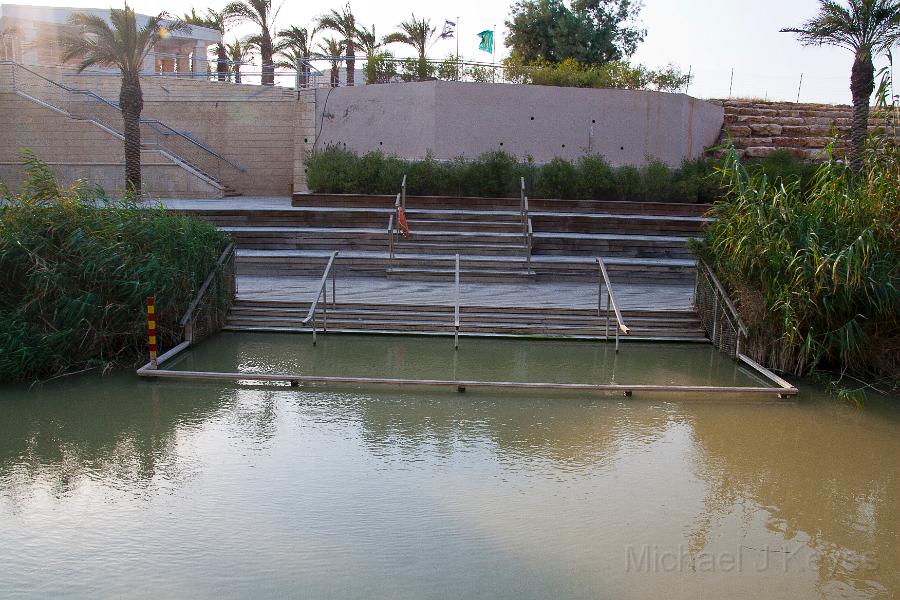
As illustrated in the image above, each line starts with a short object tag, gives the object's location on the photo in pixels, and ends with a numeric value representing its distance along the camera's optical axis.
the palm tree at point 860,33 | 16.00
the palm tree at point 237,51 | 32.08
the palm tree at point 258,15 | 28.17
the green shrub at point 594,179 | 19.11
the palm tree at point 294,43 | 29.20
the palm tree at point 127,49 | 17.70
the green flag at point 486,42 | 23.92
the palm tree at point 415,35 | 26.77
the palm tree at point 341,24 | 28.88
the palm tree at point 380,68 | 21.56
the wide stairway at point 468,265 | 11.50
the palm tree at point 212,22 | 32.78
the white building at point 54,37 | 29.53
